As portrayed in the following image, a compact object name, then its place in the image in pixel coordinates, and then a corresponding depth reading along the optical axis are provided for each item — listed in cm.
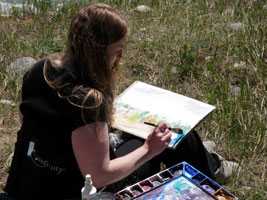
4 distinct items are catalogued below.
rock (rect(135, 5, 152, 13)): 495
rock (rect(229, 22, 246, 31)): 430
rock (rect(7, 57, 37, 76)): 370
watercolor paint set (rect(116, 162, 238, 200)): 178
